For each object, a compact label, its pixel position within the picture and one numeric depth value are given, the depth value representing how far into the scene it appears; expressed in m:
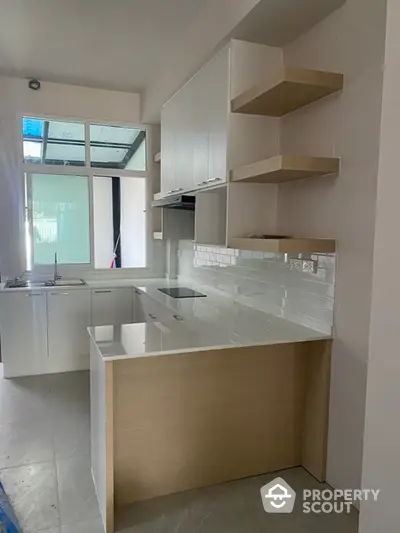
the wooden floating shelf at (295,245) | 2.16
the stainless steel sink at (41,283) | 4.12
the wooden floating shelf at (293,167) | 2.14
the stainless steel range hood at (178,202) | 3.40
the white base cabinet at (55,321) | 3.97
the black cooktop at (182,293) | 3.63
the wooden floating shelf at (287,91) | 2.10
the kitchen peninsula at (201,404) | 2.09
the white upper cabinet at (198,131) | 2.62
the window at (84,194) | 4.49
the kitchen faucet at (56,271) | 4.53
